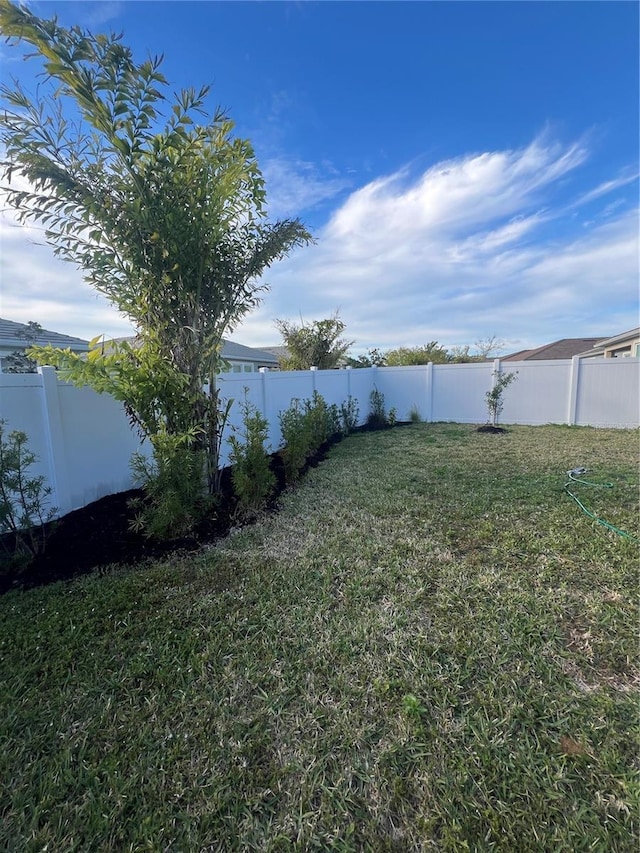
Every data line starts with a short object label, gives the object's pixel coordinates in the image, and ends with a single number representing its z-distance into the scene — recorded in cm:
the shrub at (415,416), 1041
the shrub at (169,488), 311
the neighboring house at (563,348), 2012
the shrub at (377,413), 1009
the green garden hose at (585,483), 314
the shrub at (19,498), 266
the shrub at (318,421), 596
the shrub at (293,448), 506
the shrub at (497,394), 879
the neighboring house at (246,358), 1402
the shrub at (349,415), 902
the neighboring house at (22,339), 584
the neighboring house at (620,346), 1212
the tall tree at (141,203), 276
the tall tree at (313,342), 1114
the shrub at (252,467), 388
